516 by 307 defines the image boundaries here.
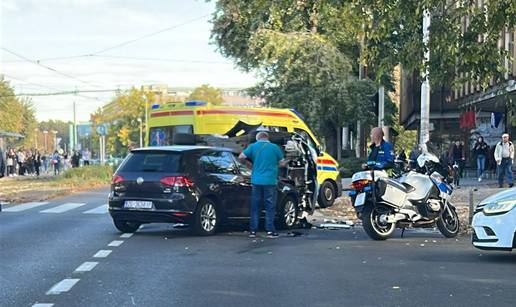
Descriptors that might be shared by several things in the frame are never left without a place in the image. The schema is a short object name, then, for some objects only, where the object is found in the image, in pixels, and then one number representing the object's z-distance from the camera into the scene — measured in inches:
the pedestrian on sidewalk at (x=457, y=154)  1273.4
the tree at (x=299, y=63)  1347.2
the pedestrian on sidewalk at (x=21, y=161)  1966.0
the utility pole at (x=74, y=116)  2832.2
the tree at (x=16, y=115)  3238.2
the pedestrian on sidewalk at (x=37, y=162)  1964.3
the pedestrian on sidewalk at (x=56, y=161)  2062.4
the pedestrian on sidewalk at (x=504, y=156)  949.2
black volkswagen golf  511.2
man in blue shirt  523.2
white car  391.2
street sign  1873.8
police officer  529.7
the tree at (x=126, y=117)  3390.0
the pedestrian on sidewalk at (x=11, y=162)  1844.2
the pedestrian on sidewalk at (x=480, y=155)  1151.6
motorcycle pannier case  497.7
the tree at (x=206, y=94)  4195.4
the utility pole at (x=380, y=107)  845.1
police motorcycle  498.9
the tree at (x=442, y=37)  513.7
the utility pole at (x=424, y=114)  824.9
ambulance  759.7
